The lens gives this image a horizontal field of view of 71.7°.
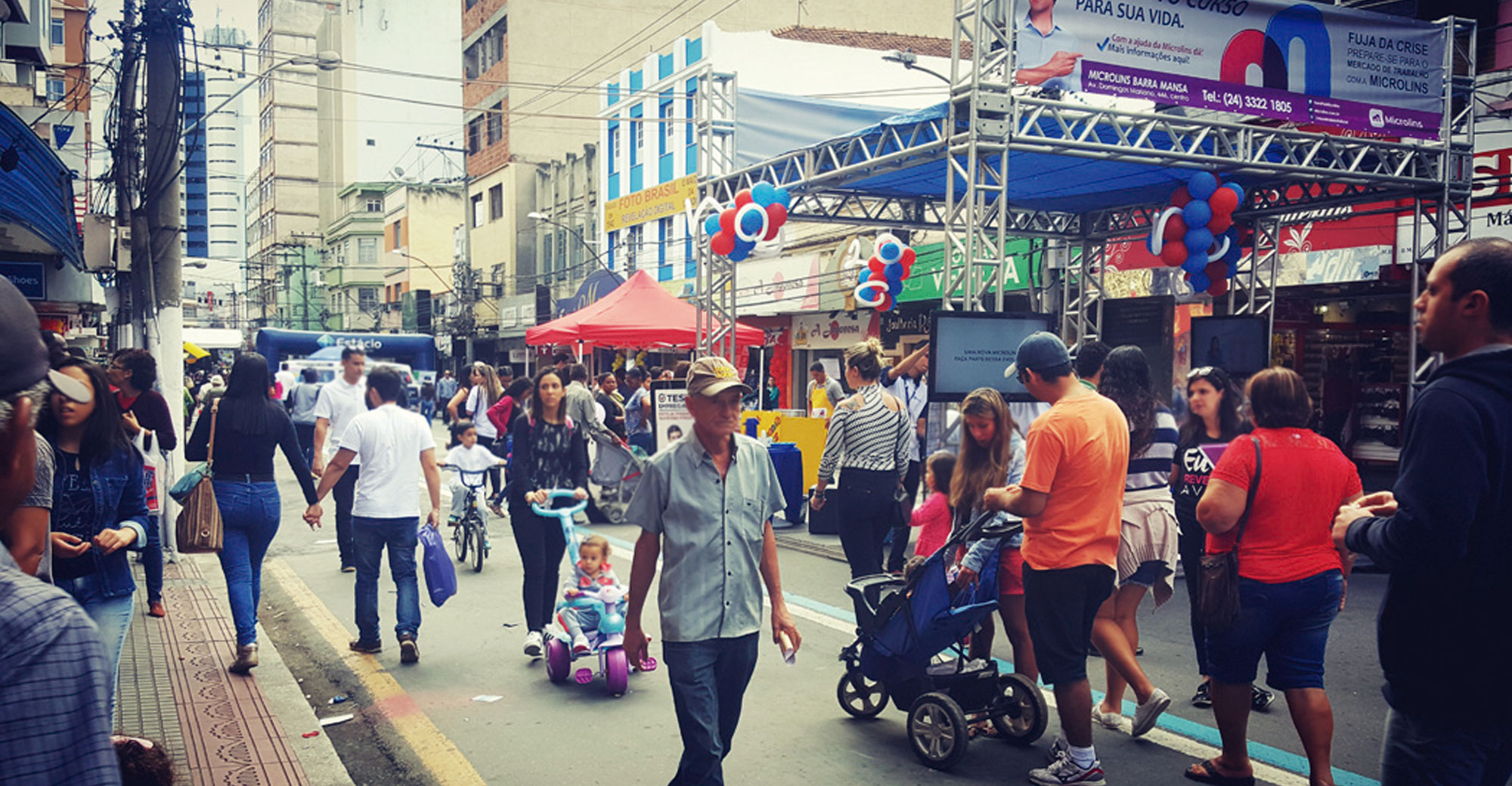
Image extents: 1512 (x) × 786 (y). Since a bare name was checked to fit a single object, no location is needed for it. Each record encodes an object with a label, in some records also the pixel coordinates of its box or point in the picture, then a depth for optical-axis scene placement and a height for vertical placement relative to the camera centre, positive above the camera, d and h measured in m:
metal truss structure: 9.12 +2.02
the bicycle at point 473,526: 9.51 -1.57
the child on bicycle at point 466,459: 9.52 -0.95
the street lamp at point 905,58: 18.52 +5.44
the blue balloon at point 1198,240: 11.16 +1.27
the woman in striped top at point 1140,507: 5.27 -0.76
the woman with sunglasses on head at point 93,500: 4.05 -0.58
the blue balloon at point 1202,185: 11.08 +1.84
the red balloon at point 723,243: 12.16 +1.32
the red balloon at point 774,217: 11.97 +1.61
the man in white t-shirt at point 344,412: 9.00 -0.52
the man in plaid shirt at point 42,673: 1.32 -0.41
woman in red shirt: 4.10 -0.73
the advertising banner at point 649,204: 32.47 +5.08
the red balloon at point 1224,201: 11.03 +1.67
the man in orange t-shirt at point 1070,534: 4.31 -0.74
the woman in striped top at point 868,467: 6.79 -0.72
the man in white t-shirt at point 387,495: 6.30 -0.85
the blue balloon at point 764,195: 11.88 +1.84
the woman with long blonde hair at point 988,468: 5.19 -0.55
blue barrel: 11.76 -1.29
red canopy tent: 15.21 +0.51
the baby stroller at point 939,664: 4.74 -1.46
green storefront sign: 18.75 +1.67
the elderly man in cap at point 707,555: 3.68 -0.72
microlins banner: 9.05 +2.79
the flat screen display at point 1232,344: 11.09 +0.16
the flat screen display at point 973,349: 8.84 +0.07
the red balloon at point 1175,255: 11.26 +1.12
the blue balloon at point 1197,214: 11.07 +1.54
